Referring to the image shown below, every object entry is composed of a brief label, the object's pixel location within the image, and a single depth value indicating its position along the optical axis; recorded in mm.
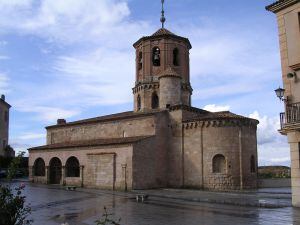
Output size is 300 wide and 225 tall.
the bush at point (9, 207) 8164
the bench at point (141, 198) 21428
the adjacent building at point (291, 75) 16719
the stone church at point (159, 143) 29641
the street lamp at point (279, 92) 16750
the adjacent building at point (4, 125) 54125
